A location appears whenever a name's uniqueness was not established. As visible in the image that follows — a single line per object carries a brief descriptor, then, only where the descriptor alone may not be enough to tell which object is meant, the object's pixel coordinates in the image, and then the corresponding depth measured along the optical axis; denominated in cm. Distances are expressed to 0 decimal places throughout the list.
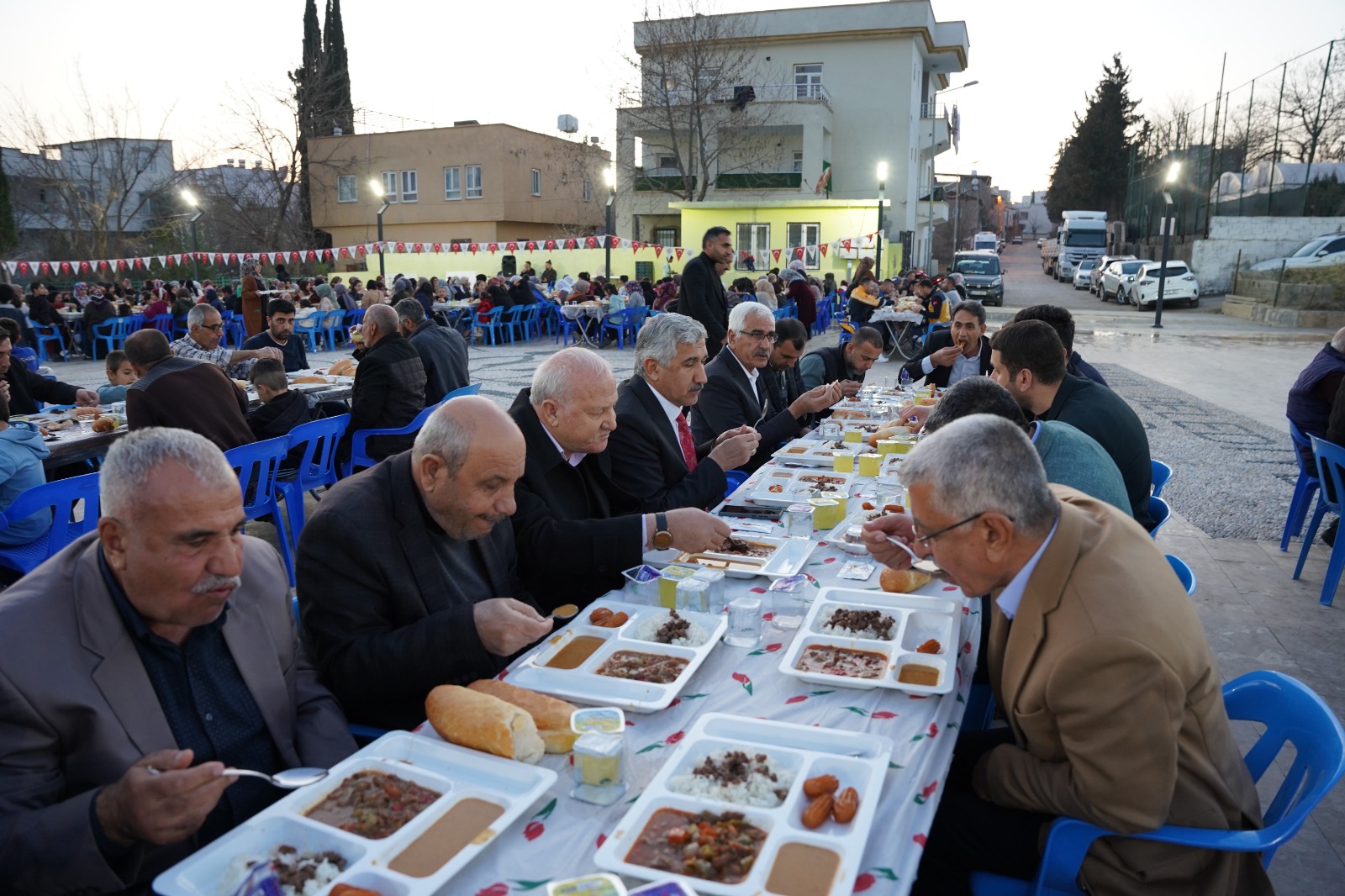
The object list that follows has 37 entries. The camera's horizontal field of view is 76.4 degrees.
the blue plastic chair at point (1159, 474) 438
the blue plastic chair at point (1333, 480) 498
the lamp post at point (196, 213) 2498
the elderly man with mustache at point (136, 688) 171
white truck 3953
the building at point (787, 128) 3203
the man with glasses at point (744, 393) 565
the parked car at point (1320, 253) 2321
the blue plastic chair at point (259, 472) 530
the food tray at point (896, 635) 231
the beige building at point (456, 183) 3934
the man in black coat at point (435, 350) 758
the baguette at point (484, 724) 194
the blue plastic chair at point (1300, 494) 573
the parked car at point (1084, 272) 3581
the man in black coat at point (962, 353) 739
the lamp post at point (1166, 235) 2133
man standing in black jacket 867
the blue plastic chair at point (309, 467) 609
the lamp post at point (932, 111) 4488
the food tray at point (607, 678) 220
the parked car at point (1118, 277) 2933
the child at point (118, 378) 768
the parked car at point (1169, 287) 2592
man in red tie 412
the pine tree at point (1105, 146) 5466
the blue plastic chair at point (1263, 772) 191
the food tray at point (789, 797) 156
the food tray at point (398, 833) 156
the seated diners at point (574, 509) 319
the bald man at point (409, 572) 238
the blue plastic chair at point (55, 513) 429
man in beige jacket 185
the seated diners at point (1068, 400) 394
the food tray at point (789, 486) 413
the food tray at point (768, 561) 312
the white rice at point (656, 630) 256
